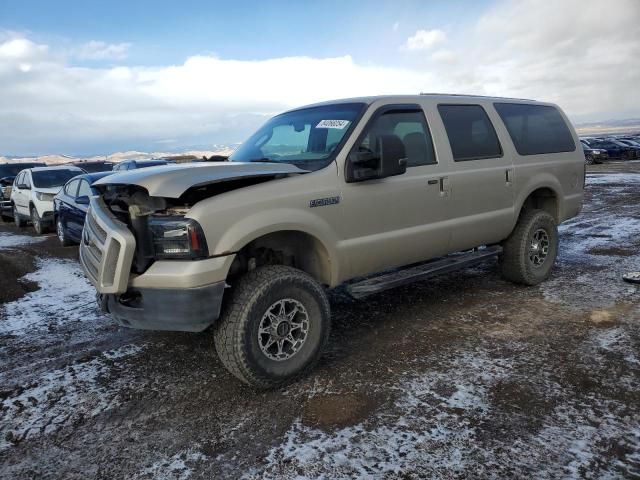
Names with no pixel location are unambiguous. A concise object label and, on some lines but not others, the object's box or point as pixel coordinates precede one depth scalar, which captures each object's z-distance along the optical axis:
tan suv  3.19
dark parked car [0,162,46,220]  14.92
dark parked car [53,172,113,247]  8.70
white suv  11.70
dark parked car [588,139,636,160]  32.16
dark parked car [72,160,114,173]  20.48
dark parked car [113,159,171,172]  12.57
